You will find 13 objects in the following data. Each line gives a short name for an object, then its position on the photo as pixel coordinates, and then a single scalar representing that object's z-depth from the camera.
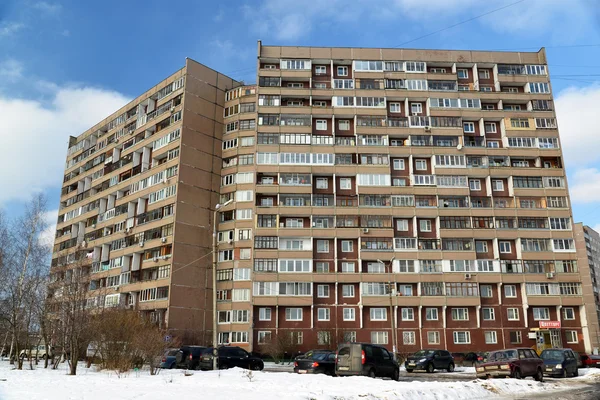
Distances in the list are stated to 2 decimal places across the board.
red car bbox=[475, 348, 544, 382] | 24.09
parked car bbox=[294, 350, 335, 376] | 26.36
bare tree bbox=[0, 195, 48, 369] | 35.97
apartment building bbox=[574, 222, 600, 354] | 128.25
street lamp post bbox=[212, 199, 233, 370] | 25.28
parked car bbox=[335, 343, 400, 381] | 23.42
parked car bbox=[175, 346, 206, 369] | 30.94
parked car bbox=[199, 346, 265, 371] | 29.71
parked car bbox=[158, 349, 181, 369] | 33.33
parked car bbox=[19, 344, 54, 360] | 33.25
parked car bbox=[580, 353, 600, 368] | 36.69
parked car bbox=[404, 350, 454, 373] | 34.16
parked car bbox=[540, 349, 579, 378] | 27.75
